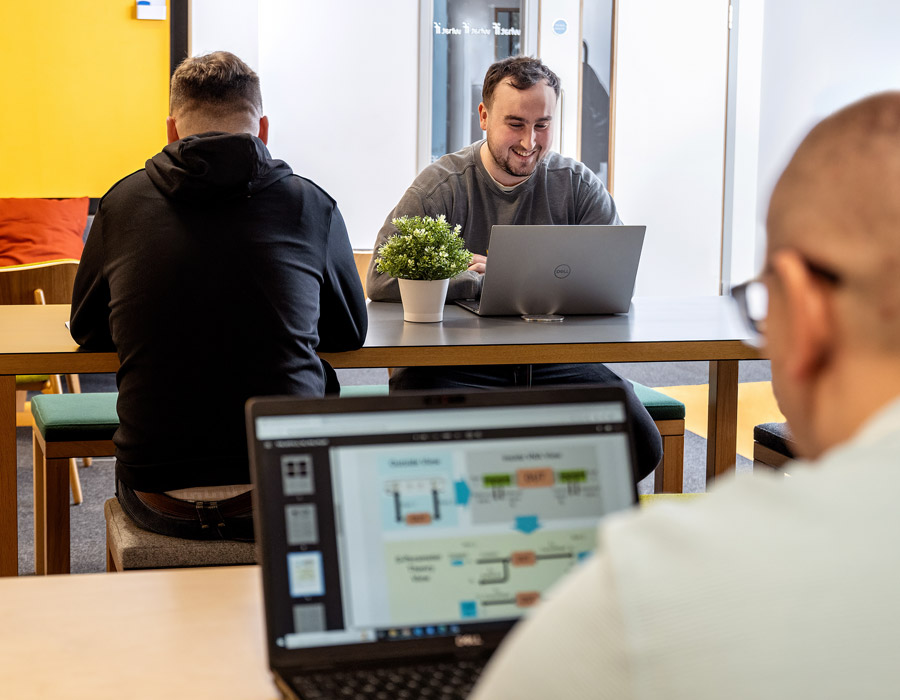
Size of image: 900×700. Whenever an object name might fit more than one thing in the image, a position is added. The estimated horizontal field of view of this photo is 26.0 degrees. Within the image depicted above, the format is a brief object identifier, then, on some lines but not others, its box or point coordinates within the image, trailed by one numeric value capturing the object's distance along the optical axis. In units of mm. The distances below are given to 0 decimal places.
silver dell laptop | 3550
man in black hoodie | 3066
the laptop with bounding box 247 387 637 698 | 2150
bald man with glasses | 1149
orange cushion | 6849
